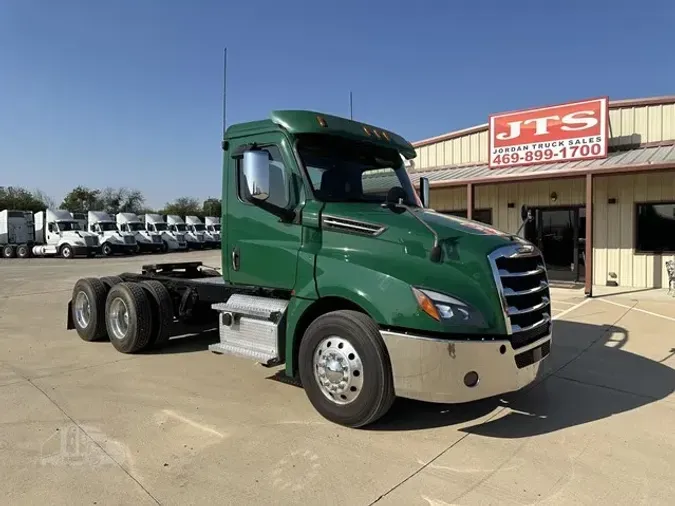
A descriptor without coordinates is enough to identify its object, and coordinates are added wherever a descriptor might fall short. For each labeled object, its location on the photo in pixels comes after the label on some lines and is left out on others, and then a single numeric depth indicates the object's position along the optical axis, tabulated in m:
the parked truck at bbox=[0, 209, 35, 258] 31.92
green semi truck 3.68
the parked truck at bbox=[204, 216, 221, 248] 44.94
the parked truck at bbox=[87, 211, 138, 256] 33.00
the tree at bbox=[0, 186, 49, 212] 56.62
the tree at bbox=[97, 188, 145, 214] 75.60
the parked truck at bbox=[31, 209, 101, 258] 30.77
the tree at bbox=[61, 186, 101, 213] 69.75
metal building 12.59
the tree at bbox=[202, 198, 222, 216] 69.04
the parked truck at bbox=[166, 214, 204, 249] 41.38
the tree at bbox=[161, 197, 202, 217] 80.76
